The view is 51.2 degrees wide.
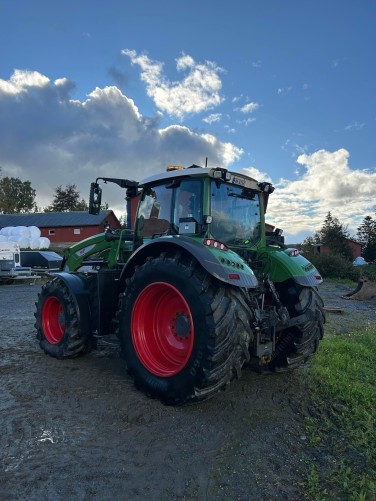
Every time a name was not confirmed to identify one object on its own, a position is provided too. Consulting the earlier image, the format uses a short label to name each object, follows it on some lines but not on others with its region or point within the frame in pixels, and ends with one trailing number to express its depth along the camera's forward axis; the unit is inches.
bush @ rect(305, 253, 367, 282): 936.3
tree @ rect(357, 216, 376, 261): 2145.2
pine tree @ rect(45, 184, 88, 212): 2428.6
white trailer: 704.8
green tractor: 137.9
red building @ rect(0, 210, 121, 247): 1556.3
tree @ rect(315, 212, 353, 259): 1359.0
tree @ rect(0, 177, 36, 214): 2468.0
